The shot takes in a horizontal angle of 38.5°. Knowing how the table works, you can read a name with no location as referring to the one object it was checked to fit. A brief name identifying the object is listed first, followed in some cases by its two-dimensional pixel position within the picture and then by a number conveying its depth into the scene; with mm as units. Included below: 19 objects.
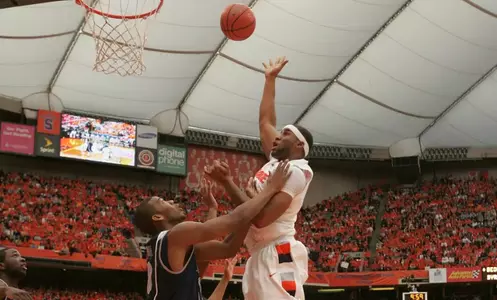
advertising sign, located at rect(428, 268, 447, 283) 24969
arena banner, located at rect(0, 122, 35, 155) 25203
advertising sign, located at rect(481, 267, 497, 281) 24391
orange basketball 8625
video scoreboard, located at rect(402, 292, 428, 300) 21094
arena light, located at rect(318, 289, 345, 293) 27541
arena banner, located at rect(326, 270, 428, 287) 25656
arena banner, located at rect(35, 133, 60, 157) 25516
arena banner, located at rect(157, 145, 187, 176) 27969
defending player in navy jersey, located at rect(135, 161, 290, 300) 4730
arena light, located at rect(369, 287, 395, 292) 27348
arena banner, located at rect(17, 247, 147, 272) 21406
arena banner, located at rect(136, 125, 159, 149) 27250
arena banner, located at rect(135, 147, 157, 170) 27202
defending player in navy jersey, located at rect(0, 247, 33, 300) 5562
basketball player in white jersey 4992
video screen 26031
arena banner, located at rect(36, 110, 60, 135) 25516
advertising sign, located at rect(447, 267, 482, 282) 24703
